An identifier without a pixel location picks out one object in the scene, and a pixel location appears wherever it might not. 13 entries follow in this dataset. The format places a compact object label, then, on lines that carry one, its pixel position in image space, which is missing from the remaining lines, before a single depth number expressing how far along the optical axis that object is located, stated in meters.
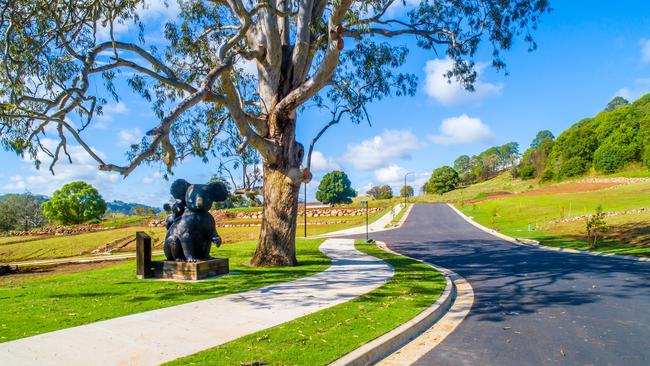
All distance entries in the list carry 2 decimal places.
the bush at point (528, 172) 78.72
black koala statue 9.09
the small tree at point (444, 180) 95.19
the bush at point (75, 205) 54.91
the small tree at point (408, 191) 109.06
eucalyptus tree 9.20
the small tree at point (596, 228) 16.25
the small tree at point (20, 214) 57.09
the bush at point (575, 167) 63.50
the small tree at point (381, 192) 93.25
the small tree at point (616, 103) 101.62
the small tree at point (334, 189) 83.38
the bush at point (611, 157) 56.81
